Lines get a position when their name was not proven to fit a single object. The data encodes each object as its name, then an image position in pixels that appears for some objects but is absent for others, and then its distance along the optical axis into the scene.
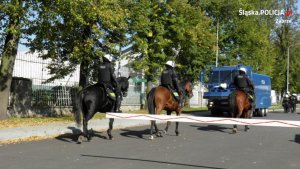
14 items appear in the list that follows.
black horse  13.38
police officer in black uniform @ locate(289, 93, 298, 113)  42.16
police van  27.64
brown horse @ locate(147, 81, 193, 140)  15.13
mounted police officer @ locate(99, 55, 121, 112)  13.99
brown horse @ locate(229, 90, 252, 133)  17.88
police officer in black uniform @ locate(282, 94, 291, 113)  41.50
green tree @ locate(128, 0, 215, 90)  28.69
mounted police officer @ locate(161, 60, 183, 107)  15.68
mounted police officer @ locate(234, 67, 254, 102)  18.28
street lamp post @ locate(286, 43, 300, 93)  65.11
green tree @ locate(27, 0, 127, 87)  17.91
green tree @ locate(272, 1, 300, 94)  68.75
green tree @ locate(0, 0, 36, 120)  16.98
